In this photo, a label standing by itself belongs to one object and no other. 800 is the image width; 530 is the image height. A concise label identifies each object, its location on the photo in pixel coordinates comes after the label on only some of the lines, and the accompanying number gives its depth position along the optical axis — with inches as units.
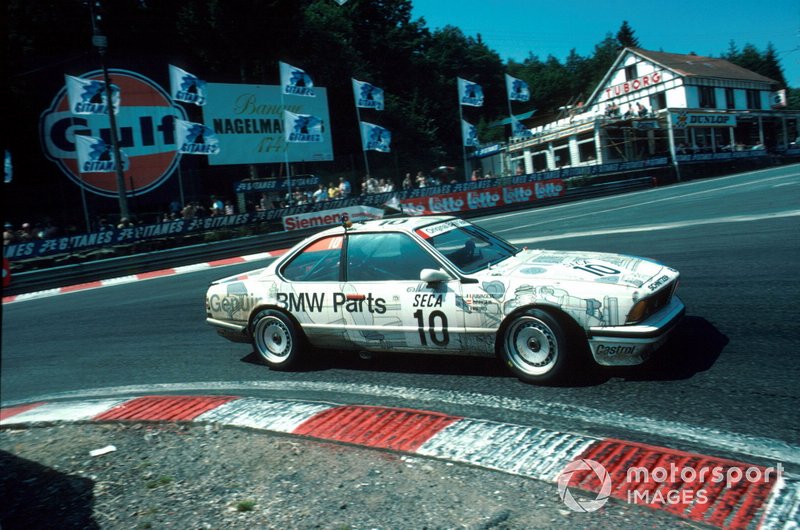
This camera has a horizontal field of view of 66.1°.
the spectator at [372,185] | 881.5
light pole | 653.9
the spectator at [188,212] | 744.6
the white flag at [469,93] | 1079.6
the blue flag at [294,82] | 879.1
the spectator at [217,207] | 754.2
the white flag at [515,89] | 1142.3
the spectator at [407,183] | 913.0
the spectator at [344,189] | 849.8
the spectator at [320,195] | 830.5
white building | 1512.1
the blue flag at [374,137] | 922.1
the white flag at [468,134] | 1046.4
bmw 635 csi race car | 172.1
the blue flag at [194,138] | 789.2
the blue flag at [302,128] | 888.3
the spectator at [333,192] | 857.4
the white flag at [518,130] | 1135.1
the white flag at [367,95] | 945.5
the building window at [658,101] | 1979.6
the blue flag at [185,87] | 798.5
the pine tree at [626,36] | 4395.2
